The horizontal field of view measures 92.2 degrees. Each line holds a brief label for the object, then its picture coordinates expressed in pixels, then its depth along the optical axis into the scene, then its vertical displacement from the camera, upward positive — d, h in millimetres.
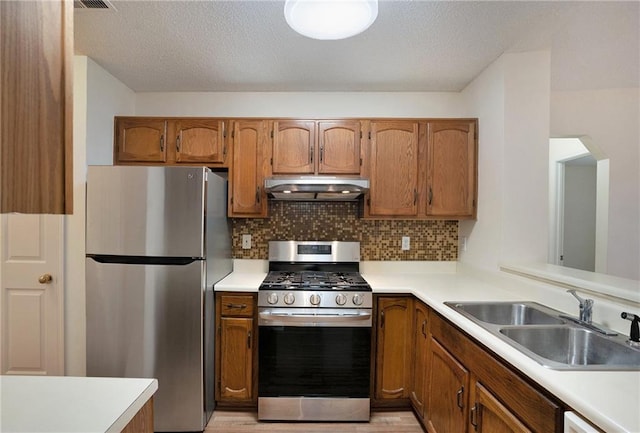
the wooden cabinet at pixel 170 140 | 2494 +586
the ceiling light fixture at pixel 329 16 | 1343 +887
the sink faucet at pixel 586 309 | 1344 -410
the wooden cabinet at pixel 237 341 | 2143 -896
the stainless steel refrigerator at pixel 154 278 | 1975 -427
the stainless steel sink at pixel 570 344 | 1207 -544
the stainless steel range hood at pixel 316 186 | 2211 +200
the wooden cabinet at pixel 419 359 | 1932 -947
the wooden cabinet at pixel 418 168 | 2469 +374
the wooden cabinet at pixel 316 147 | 2480 +542
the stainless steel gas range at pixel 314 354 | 2066 -942
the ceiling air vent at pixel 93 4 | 1596 +1092
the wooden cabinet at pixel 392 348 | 2162 -939
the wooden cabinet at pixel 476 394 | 979 -707
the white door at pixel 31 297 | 2123 -599
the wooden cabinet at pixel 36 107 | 437 +160
